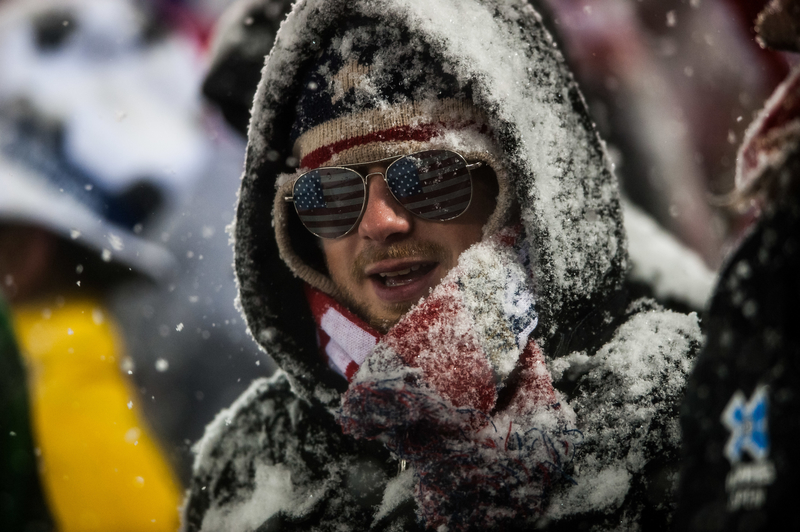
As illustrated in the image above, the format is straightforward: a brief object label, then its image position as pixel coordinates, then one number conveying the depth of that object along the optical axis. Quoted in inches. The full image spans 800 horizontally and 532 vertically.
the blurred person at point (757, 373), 76.1
